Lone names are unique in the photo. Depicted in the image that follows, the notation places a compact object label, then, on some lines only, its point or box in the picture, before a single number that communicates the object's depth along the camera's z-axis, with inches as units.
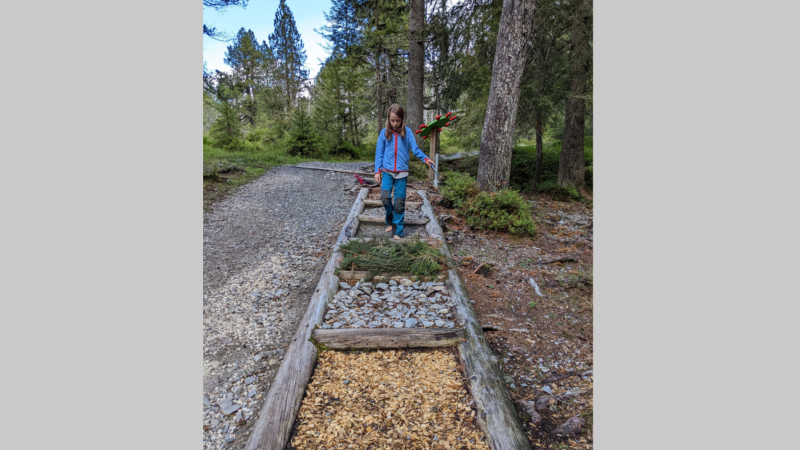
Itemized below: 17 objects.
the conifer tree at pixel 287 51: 1206.9
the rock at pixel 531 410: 105.1
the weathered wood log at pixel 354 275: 175.2
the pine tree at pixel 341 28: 788.6
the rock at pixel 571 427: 99.3
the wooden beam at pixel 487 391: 89.7
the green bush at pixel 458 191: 298.8
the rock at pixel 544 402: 109.6
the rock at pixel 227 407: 112.3
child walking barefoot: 216.4
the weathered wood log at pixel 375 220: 255.0
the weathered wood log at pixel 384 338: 126.2
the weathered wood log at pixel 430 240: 207.7
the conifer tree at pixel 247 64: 1251.8
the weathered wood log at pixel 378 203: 300.7
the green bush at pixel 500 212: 261.4
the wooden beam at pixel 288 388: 89.5
